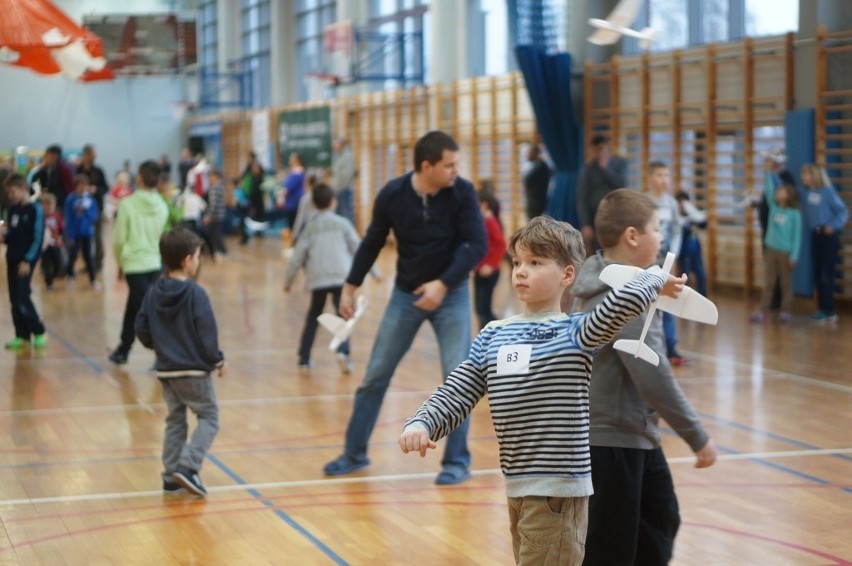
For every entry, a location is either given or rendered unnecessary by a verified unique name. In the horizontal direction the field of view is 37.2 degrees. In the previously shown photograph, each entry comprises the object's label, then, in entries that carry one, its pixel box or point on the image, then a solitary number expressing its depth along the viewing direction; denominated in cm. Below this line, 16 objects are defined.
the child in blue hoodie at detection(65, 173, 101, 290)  1745
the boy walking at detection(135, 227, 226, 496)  617
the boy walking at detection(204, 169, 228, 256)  2291
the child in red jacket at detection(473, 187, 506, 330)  1136
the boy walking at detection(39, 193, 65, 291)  1622
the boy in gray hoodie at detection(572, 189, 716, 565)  377
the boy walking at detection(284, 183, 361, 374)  1005
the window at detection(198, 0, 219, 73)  3866
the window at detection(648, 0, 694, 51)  1706
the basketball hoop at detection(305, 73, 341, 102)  2664
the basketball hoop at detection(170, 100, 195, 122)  3650
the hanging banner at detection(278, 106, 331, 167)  2800
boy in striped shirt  321
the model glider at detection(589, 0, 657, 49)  943
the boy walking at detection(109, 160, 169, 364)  994
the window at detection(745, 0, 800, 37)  1512
